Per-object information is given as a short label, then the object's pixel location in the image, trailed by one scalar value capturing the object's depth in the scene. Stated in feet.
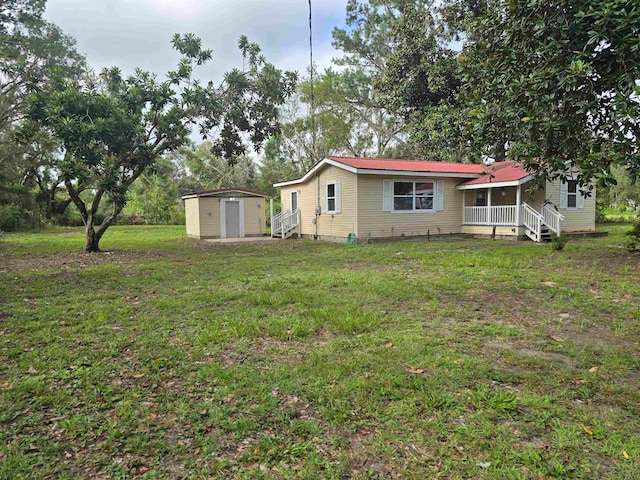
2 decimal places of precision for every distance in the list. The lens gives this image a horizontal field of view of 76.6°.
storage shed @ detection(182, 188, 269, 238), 61.31
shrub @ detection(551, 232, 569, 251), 35.04
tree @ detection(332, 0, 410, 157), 91.97
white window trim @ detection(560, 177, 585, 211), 51.39
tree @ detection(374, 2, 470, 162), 63.21
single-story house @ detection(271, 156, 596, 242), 46.75
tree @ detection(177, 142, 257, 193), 118.01
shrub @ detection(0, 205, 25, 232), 71.26
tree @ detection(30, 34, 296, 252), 34.71
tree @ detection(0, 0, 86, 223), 62.49
